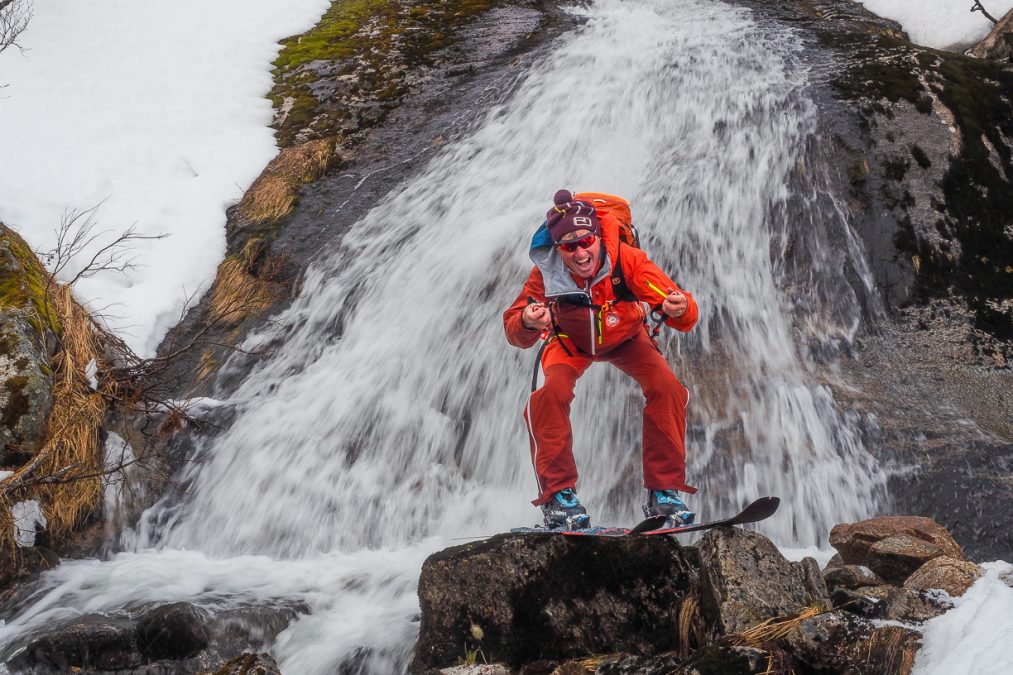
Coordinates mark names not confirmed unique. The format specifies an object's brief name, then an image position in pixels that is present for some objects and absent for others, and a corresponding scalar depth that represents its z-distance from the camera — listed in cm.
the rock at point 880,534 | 494
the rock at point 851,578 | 445
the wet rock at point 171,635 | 483
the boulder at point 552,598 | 431
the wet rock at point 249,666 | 391
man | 499
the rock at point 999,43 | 1103
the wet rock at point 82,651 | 474
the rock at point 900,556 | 457
